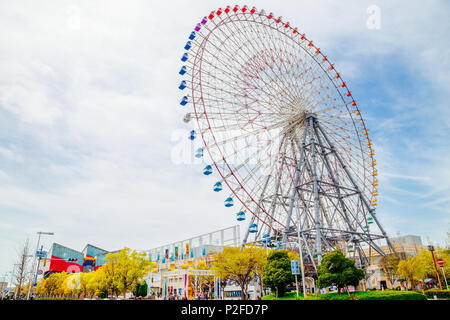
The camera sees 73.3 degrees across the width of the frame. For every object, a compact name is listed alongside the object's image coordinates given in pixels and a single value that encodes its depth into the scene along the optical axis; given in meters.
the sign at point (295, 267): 25.52
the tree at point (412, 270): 41.53
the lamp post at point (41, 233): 41.78
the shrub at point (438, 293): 29.56
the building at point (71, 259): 98.94
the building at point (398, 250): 59.88
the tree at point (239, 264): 34.39
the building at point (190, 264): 39.53
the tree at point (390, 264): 38.78
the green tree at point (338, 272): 25.91
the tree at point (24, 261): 42.88
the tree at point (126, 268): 37.04
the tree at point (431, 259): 45.81
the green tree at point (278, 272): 30.11
